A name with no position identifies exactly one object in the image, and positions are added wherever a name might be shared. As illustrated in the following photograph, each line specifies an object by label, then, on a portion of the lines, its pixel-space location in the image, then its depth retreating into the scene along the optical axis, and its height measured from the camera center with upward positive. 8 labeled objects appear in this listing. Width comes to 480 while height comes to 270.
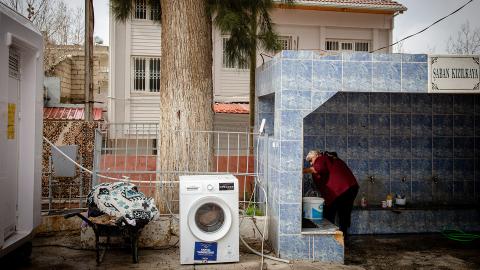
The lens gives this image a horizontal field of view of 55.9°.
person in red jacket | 7.29 -0.63
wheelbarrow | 5.86 -1.10
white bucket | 6.94 -0.98
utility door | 5.43 +0.05
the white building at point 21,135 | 5.29 +0.11
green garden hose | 7.51 -1.51
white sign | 6.38 +1.02
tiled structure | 8.30 +0.05
